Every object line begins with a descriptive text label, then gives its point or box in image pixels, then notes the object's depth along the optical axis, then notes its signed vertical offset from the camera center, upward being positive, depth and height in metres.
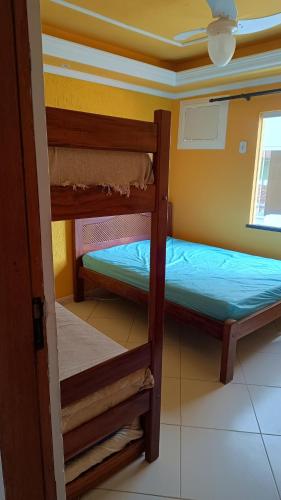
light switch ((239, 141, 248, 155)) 3.38 +0.23
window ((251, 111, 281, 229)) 3.22 -0.06
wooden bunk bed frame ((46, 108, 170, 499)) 1.00 -0.33
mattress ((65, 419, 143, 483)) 1.32 -1.21
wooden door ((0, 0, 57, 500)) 0.55 -0.22
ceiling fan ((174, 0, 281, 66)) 1.78 +0.77
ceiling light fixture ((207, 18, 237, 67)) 1.82 +0.73
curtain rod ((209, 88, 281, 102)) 3.01 +0.71
